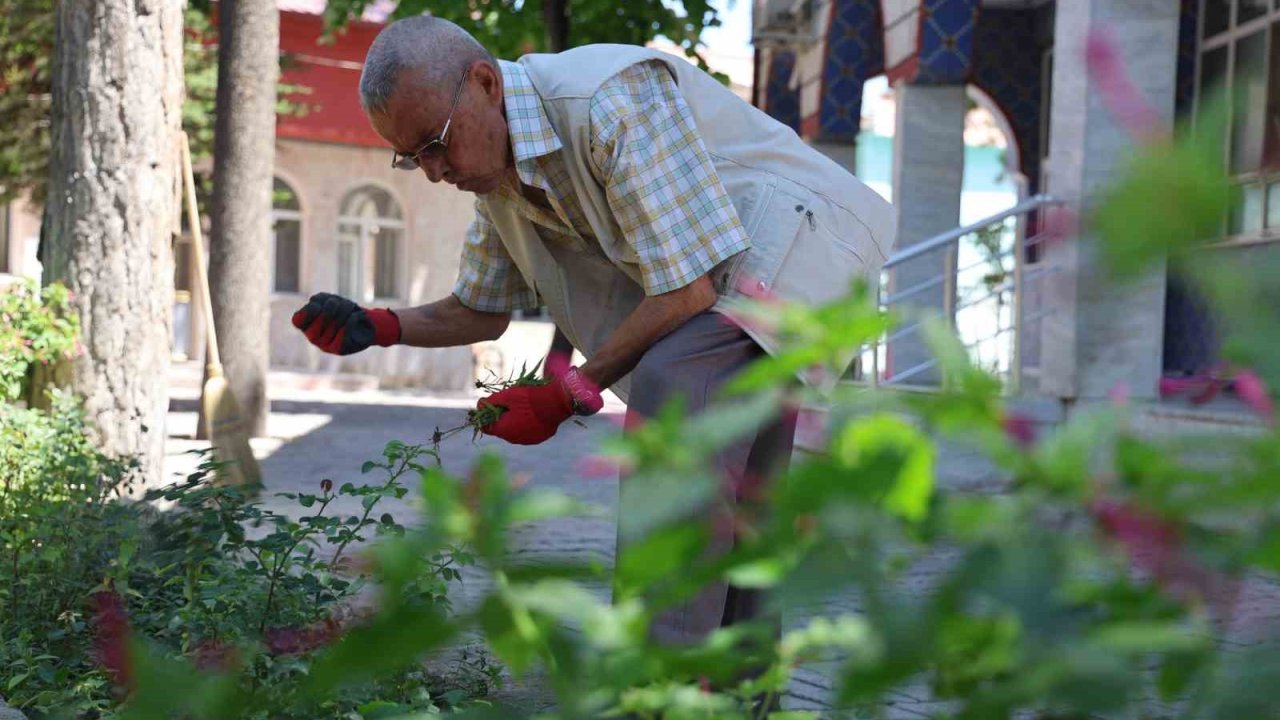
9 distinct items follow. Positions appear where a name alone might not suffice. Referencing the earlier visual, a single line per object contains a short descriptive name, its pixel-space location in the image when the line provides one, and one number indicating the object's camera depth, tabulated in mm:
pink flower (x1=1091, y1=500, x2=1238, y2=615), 673
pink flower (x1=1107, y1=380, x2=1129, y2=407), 715
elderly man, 2777
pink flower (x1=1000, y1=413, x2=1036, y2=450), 701
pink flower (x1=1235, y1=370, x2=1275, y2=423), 707
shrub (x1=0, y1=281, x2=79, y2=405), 5871
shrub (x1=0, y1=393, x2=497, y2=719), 3027
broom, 8211
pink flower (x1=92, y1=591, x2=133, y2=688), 757
